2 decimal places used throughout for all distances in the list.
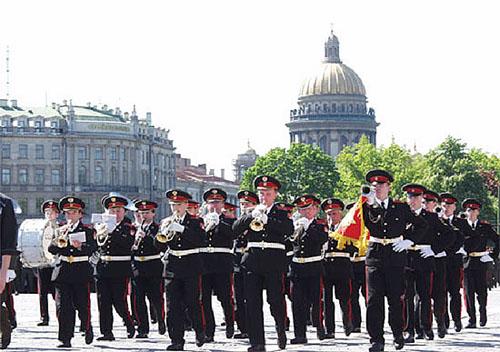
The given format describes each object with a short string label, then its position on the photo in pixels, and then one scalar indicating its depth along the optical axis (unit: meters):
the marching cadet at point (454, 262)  24.83
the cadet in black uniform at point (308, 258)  23.30
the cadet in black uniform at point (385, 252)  20.80
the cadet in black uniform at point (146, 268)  24.34
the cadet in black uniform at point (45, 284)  26.48
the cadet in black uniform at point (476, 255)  26.41
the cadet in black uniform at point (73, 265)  22.67
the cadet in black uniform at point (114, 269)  23.62
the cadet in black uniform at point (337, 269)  24.88
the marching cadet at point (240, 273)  23.16
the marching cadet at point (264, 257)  20.50
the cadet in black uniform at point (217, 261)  23.52
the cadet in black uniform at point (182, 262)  21.69
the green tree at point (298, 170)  141.88
